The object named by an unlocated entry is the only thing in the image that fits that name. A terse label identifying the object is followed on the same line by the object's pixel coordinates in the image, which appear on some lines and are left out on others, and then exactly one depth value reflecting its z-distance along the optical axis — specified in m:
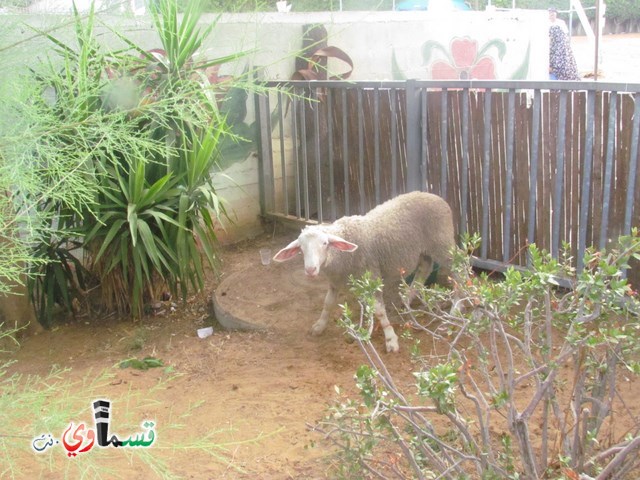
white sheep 4.76
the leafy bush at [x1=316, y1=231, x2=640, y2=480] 2.36
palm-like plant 5.15
